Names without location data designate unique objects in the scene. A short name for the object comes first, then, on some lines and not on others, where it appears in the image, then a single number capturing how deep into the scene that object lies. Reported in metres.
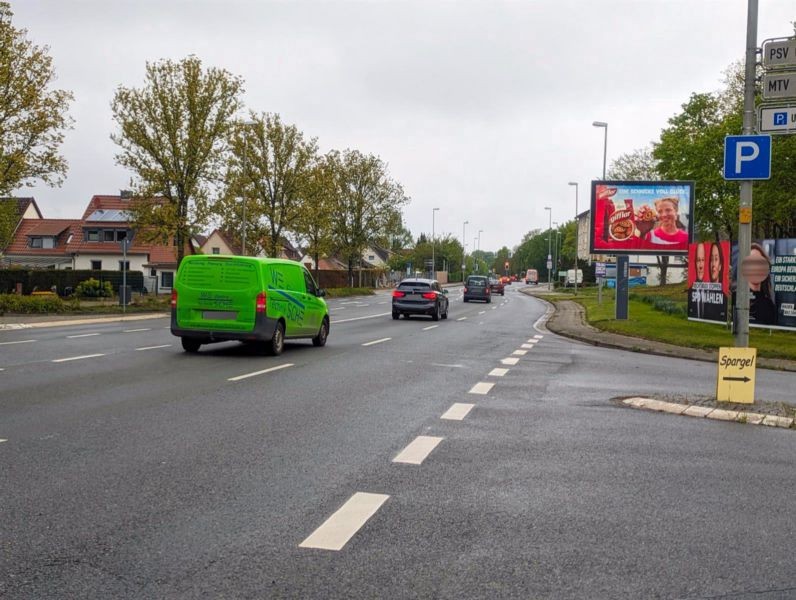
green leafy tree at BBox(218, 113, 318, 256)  57.06
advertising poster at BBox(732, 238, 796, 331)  21.08
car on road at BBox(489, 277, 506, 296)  75.31
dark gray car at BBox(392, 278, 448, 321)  30.56
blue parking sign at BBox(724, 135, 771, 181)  9.86
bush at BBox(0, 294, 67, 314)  30.56
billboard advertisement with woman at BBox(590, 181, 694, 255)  32.34
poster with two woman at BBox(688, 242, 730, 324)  23.67
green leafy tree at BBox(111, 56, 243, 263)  39.06
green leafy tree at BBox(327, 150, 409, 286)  79.62
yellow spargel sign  9.58
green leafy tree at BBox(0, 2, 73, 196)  31.06
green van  14.55
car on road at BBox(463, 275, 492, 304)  54.97
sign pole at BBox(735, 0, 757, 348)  9.86
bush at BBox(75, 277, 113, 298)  42.66
